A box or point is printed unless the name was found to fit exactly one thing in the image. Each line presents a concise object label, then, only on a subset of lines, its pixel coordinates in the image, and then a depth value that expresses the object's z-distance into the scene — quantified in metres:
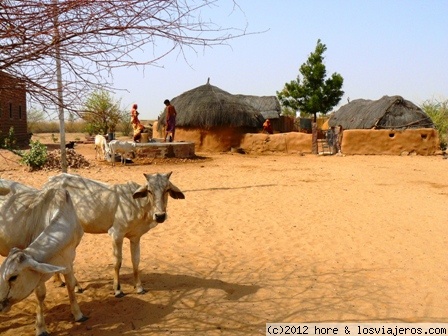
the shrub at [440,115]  25.75
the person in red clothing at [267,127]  23.97
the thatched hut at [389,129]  19.55
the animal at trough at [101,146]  17.17
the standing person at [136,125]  17.41
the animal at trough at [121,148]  15.94
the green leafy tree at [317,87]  34.75
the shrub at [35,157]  14.52
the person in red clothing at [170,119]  18.30
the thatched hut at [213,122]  22.12
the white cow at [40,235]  3.35
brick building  24.06
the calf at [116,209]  4.98
